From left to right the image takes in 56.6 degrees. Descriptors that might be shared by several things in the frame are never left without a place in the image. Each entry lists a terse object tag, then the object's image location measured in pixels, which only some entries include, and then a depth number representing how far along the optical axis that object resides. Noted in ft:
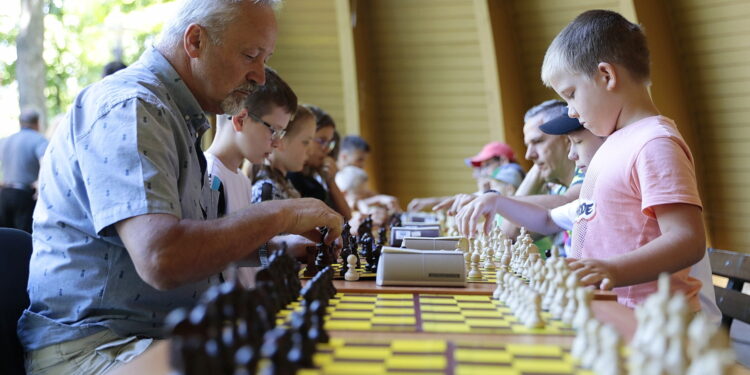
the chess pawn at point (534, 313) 5.46
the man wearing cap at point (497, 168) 19.29
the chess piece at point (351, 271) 8.34
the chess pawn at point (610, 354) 3.80
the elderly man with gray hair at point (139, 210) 6.27
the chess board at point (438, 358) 4.20
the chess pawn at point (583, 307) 5.02
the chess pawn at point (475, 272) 8.56
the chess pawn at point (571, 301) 5.55
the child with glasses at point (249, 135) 11.46
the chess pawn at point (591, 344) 4.17
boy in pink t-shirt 6.76
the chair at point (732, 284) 9.85
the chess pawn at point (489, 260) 9.75
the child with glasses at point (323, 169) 18.49
